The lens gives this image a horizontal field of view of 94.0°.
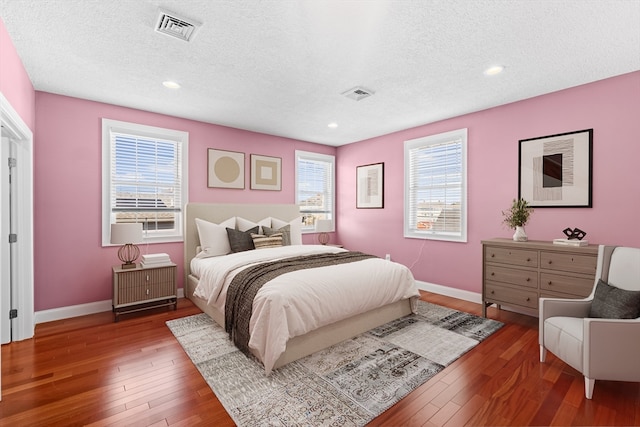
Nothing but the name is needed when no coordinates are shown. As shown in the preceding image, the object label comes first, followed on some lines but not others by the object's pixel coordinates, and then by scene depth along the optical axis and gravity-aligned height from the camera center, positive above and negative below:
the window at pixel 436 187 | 4.33 +0.38
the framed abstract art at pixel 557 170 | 3.22 +0.49
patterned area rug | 1.92 -1.27
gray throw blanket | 2.60 -0.73
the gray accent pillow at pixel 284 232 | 4.36 -0.32
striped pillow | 4.07 -0.42
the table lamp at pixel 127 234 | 3.44 -0.29
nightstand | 3.42 -0.94
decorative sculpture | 3.15 -0.23
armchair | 1.98 -0.86
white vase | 3.40 -0.26
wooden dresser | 2.85 -0.63
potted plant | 3.41 -0.07
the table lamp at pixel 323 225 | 5.53 -0.27
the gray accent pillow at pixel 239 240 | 4.04 -0.42
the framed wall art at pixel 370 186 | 5.41 +0.46
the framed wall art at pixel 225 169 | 4.64 +0.66
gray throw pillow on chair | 2.12 -0.67
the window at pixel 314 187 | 5.80 +0.48
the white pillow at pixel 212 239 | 4.00 -0.40
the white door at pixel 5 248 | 2.80 -0.38
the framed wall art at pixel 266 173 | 5.11 +0.66
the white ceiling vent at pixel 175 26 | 2.08 +1.35
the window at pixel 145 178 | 3.82 +0.43
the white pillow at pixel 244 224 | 4.41 -0.21
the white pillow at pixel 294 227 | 4.75 -0.27
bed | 2.48 -0.90
